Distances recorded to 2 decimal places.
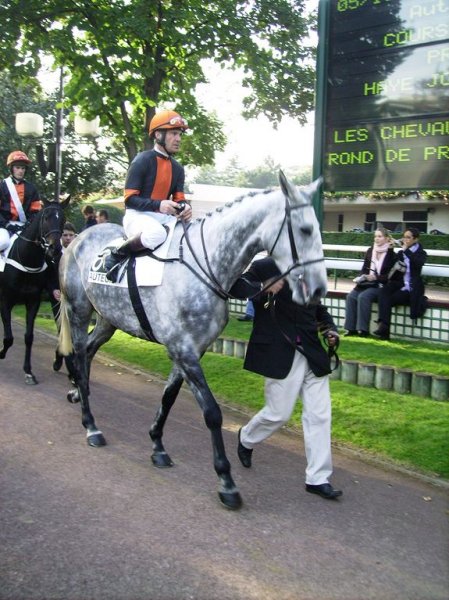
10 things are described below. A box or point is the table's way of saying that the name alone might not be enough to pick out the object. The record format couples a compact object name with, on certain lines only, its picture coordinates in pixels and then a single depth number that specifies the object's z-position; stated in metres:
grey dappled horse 4.14
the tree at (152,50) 12.34
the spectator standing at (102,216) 13.12
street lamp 13.99
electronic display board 7.01
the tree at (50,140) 20.78
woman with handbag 9.30
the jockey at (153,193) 4.84
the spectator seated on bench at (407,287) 8.74
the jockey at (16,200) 8.15
